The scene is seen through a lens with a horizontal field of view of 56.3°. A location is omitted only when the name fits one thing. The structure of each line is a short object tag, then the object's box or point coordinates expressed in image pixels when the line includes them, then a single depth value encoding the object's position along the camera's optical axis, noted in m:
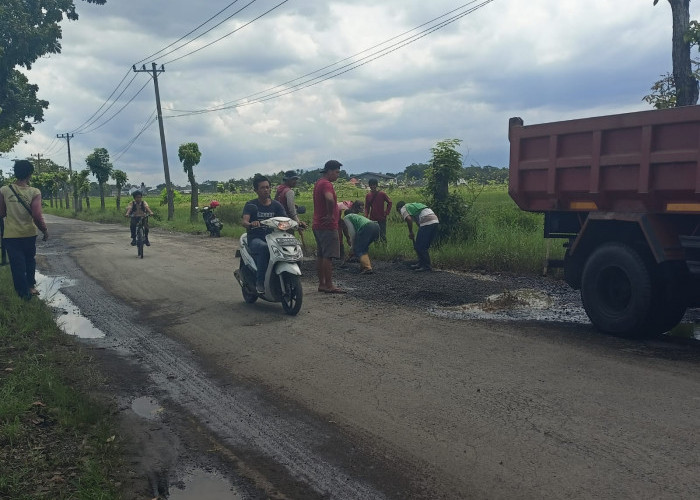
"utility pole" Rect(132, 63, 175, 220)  37.03
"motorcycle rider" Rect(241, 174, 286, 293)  8.90
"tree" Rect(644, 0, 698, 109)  12.38
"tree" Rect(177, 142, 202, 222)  38.22
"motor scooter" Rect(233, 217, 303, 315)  8.56
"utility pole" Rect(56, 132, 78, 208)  62.44
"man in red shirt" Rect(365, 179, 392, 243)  14.63
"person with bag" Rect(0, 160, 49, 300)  9.05
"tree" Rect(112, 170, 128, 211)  56.70
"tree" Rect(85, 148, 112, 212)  53.69
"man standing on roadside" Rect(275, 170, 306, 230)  10.53
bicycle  15.98
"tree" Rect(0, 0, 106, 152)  27.77
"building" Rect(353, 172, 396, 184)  108.10
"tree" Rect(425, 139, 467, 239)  15.41
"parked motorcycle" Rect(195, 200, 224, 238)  23.83
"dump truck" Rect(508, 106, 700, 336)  6.37
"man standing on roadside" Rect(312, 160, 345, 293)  9.96
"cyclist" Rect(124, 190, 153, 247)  16.89
